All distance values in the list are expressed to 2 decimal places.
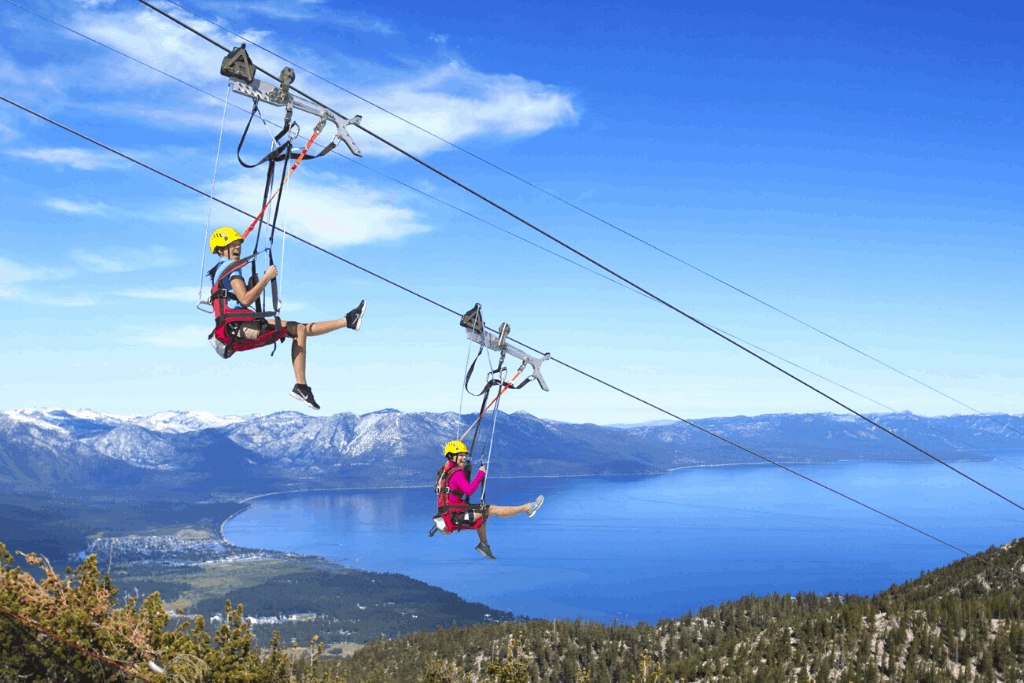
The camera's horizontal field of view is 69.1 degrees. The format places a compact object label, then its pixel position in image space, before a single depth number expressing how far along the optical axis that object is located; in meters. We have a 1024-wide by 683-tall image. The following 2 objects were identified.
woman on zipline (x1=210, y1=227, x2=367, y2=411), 9.77
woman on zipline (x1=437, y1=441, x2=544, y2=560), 13.37
